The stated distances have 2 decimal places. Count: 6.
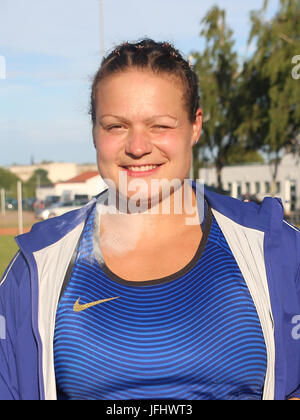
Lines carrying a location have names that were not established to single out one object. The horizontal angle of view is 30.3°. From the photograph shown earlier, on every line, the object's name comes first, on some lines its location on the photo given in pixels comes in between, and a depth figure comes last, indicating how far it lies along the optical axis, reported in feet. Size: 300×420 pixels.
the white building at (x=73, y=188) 145.89
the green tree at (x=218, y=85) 69.10
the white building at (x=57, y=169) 239.83
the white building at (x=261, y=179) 109.60
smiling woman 4.85
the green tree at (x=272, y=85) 60.95
